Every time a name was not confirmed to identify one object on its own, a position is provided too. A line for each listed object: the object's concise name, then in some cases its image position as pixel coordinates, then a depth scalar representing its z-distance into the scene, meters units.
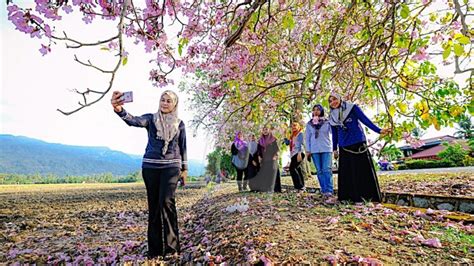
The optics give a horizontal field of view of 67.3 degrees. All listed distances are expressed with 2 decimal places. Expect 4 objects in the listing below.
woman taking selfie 3.98
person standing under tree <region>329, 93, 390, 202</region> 5.45
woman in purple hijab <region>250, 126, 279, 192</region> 8.45
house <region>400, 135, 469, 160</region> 28.58
